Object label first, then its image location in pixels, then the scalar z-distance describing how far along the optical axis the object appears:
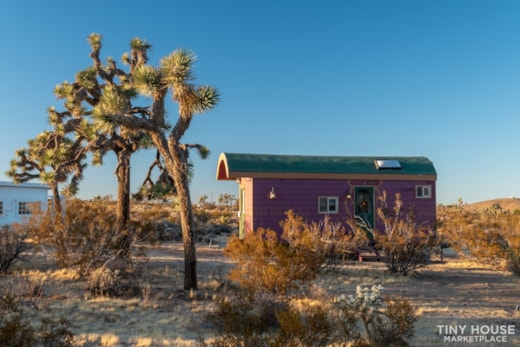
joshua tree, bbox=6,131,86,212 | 14.49
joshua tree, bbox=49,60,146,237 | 13.27
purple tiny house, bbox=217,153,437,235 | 17.28
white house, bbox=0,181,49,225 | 27.06
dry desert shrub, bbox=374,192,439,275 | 13.27
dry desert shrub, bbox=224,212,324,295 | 9.06
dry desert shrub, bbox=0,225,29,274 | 12.59
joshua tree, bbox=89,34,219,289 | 10.69
